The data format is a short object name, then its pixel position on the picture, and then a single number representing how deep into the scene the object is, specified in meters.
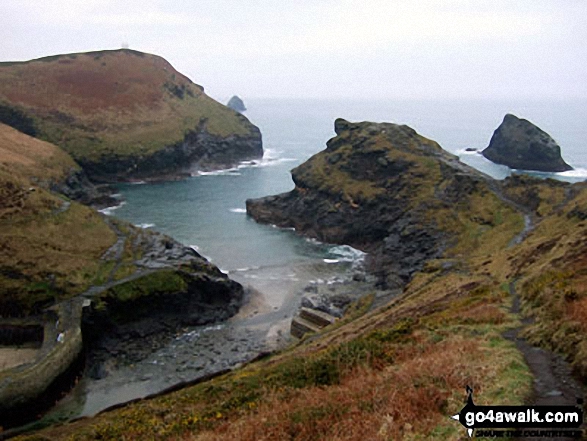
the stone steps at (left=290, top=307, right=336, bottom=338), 62.41
